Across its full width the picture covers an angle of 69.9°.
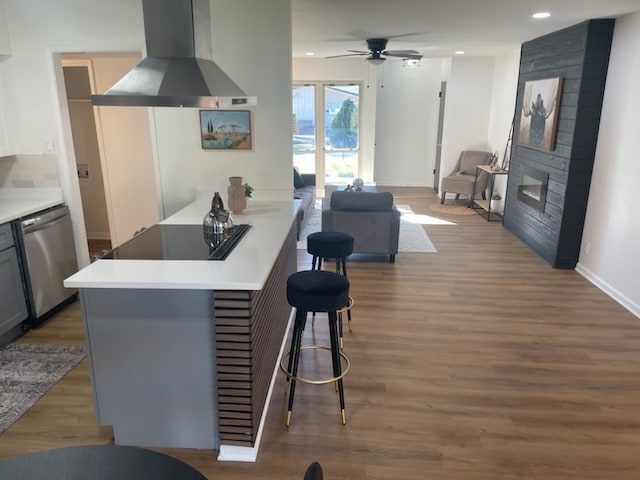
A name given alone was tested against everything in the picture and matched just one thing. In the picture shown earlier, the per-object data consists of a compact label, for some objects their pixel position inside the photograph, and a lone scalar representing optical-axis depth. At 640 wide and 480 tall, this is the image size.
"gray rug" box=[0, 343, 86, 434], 2.78
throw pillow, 7.57
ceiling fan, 5.77
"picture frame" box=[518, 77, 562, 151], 5.15
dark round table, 1.25
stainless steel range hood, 2.37
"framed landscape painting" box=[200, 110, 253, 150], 3.99
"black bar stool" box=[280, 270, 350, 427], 2.50
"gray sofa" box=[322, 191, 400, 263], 5.19
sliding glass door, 8.98
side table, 7.18
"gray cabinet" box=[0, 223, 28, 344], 3.38
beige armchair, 8.02
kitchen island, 2.19
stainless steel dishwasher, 3.63
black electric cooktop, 2.47
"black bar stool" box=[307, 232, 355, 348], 3.46
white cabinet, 3.84
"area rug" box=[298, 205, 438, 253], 5.92
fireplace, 5.48
